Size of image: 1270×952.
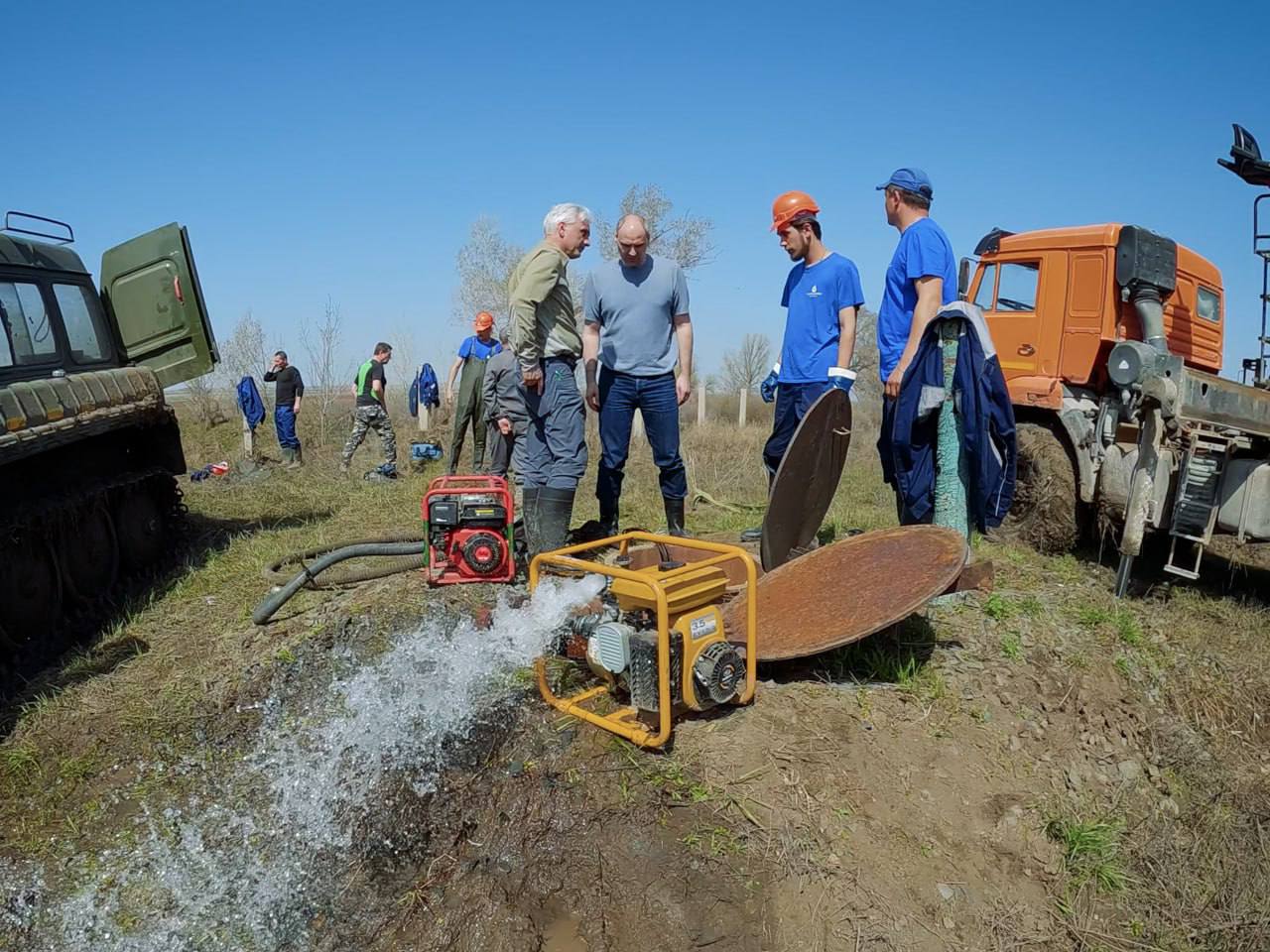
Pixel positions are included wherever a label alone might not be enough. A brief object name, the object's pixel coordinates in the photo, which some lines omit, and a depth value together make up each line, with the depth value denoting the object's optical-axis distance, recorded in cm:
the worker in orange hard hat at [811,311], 493
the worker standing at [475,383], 925
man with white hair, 461
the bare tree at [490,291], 2408
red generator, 458
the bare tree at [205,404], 1829
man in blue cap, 438
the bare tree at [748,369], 3159
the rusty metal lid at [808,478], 407
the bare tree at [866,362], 2159
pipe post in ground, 423
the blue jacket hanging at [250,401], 1391
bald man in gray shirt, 502
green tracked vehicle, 512
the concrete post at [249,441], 1407
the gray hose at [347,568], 523
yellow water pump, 293
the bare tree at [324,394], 1573
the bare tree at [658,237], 2125
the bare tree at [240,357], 1969
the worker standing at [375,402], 1132
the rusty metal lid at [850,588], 334
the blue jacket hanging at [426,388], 1542
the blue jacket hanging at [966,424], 414
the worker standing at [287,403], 1271
